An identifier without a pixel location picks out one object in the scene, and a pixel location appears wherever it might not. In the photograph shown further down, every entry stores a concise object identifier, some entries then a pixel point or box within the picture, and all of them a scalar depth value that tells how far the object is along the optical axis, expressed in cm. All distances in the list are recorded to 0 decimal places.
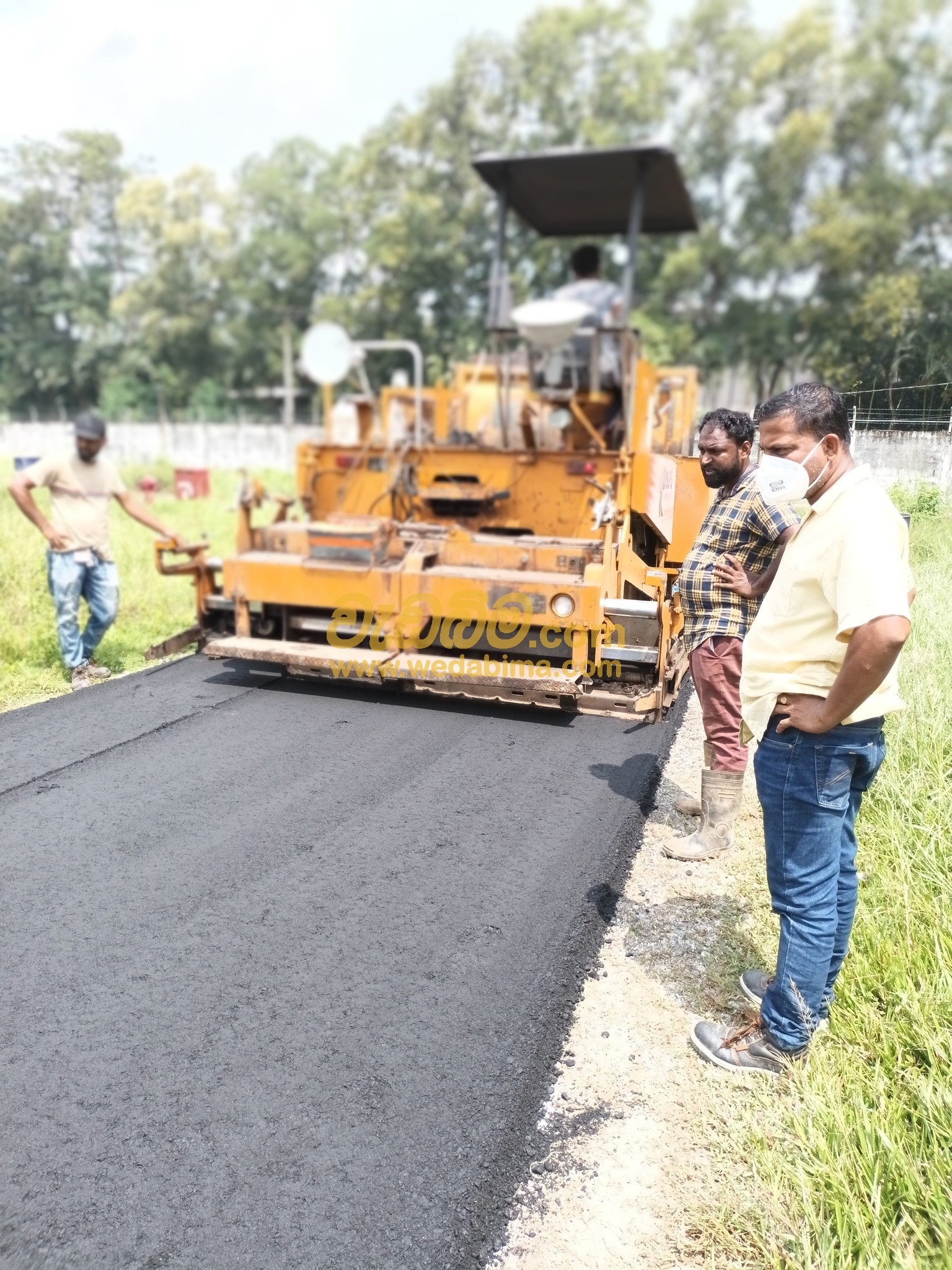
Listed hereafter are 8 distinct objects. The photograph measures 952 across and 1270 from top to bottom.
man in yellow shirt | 203
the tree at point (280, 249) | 3703
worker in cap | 557
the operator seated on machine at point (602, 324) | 625
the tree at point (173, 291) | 3759
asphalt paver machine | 495
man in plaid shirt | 363
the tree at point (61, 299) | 3559
